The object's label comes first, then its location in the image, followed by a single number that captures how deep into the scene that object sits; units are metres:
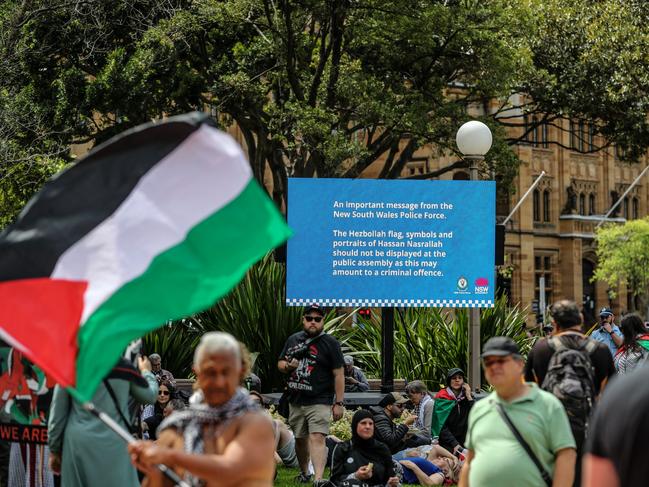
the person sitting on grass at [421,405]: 15.27
